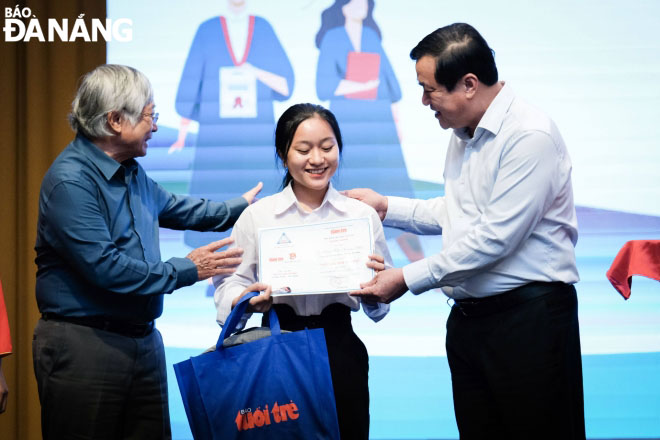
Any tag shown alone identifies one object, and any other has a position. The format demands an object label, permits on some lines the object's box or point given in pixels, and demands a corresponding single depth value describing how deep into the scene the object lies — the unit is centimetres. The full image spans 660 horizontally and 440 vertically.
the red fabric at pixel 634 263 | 422
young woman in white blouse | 396
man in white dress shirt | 389
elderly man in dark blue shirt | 391
